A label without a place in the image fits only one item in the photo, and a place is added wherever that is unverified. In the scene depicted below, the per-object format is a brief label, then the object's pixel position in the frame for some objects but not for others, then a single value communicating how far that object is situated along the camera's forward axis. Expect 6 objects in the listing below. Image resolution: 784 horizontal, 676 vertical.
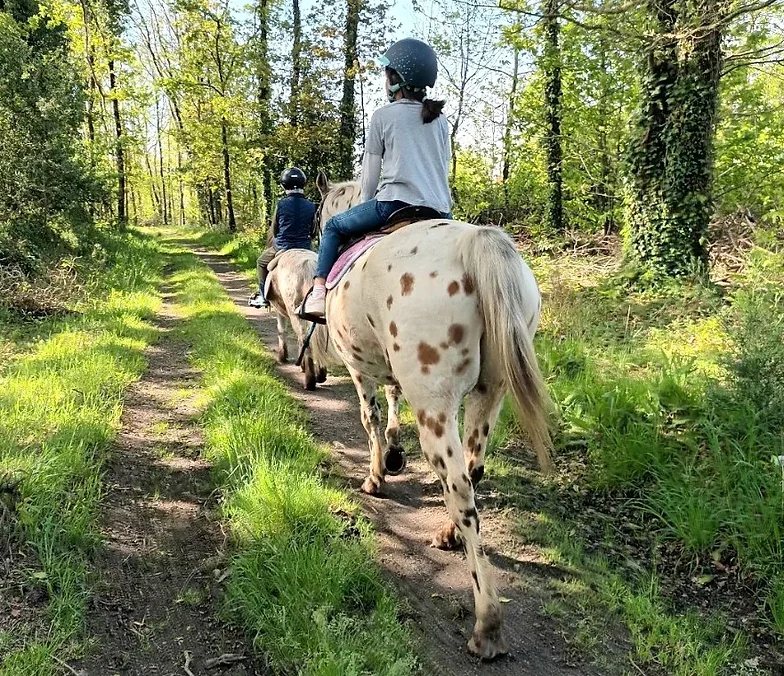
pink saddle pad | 3.79
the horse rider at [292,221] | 8.34
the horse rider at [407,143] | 3.67
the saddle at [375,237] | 3.79
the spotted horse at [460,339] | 2.69
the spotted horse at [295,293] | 6.47
